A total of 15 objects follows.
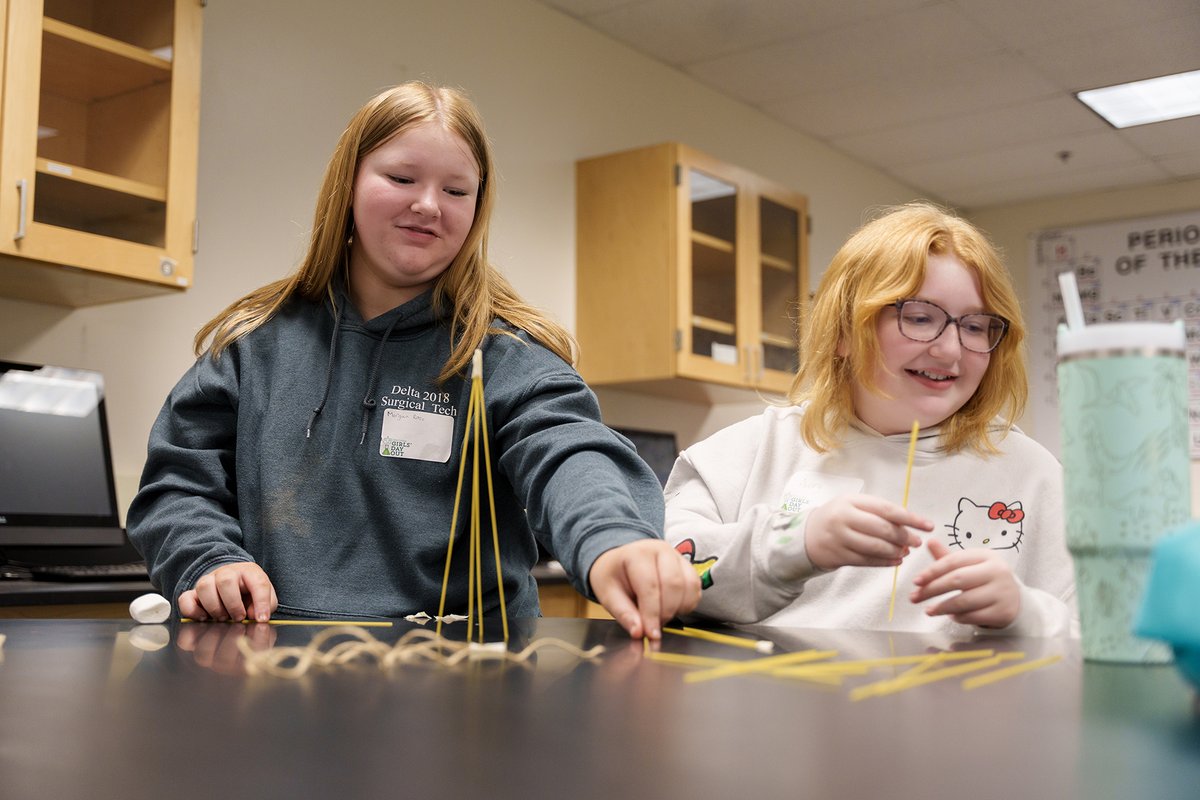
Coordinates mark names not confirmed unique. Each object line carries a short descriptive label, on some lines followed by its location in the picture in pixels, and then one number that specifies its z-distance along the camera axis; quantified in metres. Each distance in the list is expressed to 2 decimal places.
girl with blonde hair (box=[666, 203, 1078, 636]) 1.30
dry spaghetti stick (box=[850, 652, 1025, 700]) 0.55
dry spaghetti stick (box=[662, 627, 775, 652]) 0.75
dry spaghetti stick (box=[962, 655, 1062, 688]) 0.59
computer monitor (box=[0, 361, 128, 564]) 2.18
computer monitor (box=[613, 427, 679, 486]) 3.83
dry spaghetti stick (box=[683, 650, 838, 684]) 0.61
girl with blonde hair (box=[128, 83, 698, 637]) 1.21
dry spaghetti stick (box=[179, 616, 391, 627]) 0.94
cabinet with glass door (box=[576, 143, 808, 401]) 3.56
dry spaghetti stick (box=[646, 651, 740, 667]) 0.67
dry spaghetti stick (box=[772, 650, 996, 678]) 0.62
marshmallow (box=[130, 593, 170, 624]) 0.98
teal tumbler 0.60
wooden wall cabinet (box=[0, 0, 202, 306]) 2.10
